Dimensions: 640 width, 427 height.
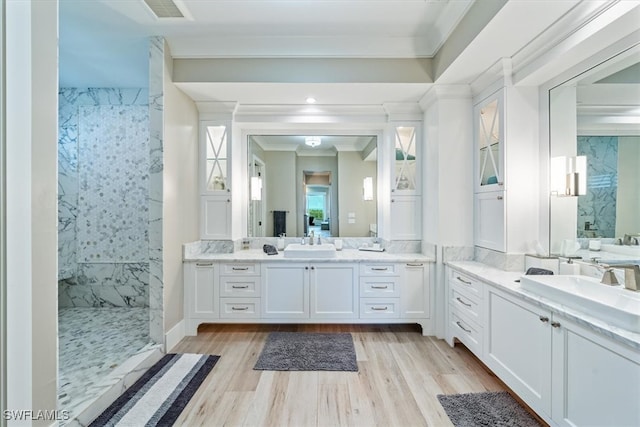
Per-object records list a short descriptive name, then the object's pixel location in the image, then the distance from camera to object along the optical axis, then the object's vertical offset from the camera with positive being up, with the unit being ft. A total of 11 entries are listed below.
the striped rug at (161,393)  6.09 -4.25
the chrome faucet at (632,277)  5.28 -1.16
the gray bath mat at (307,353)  8.06 -4.19
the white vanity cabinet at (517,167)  8.18 +1.28
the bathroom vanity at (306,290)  10.23 -2.72
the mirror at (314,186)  12.42 +1.13
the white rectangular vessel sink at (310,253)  10.53 -1.45
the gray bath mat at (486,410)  5.97 -4.25
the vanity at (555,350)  4.25 -2.53
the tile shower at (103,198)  12.01 +0.58
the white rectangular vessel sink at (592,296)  4.35 -1.50
